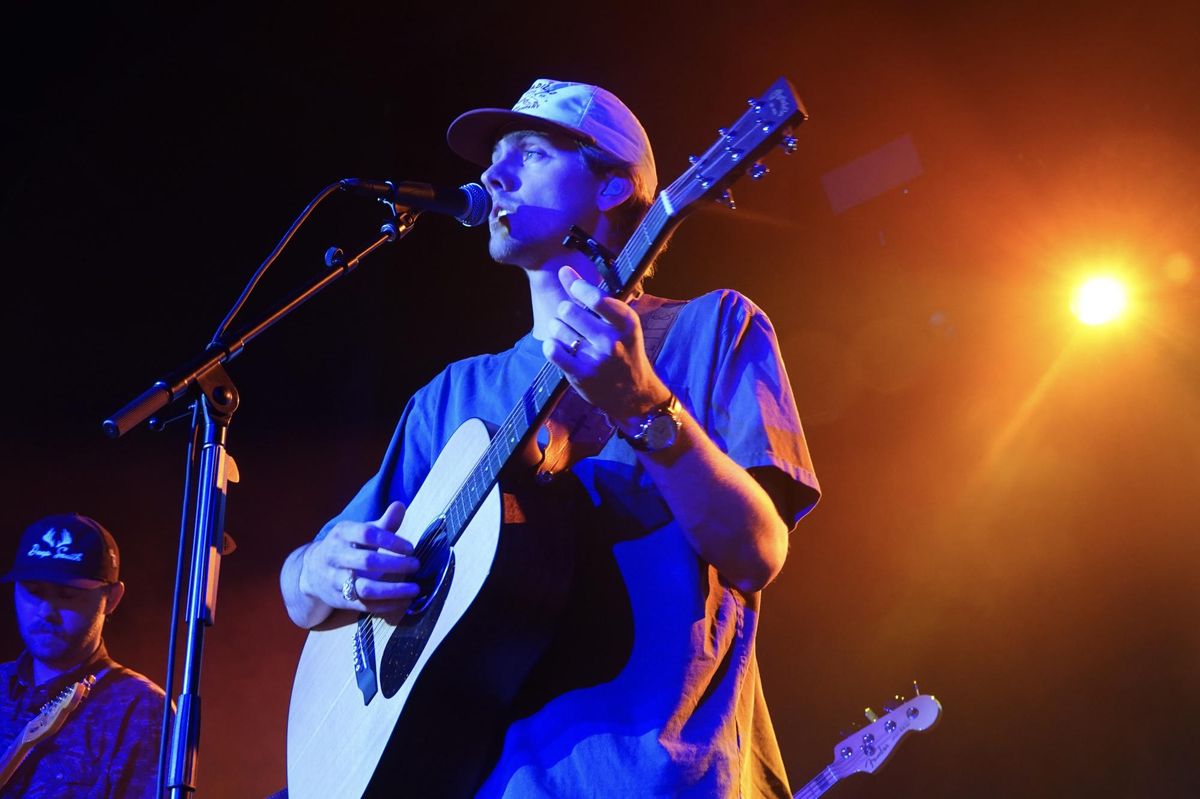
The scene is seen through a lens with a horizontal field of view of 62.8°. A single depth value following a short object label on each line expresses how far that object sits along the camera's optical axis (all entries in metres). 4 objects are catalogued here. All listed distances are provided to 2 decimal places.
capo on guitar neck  1.76
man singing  1.64
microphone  2.31
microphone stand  1.84
